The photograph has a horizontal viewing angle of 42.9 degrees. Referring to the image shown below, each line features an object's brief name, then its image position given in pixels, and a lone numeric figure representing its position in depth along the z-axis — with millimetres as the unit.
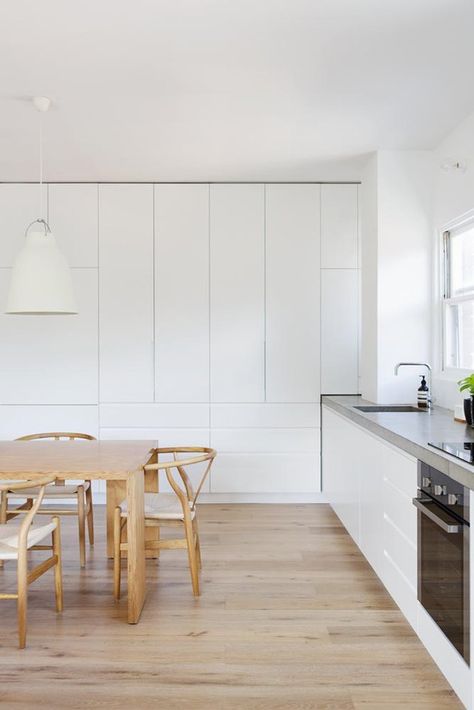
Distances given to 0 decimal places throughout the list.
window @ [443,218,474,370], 3818
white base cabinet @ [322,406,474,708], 2217
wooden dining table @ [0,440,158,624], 2748
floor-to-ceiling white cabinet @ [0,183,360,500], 4930
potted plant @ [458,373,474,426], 2994
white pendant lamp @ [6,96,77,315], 2975
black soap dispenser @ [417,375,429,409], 4016
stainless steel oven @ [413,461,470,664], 1933
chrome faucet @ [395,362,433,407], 4160
